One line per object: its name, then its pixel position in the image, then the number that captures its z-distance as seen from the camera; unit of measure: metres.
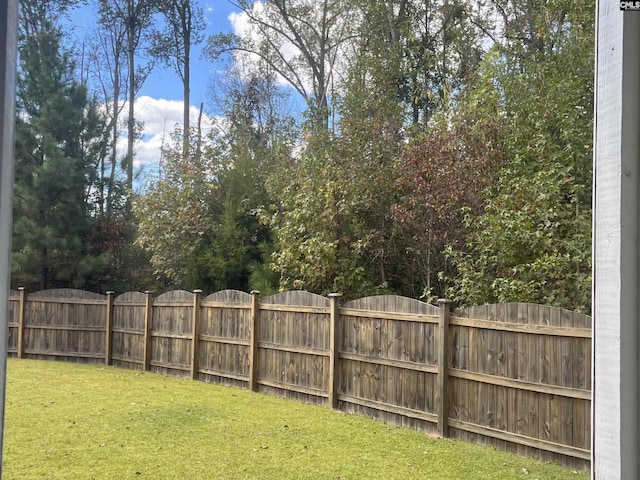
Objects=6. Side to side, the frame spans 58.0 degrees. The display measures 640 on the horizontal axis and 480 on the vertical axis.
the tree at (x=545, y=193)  5.03
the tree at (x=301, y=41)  8.86
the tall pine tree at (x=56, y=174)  8.91
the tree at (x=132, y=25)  10.30
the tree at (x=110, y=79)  10.45
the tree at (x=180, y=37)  10.22
